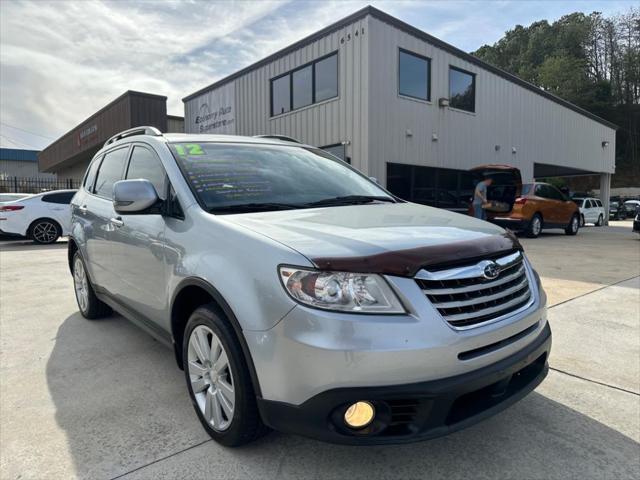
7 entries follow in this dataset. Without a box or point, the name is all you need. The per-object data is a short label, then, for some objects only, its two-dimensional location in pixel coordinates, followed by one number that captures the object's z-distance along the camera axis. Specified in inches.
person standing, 394.6
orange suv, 479.2
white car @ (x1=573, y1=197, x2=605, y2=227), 823.1
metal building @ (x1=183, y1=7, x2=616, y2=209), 459.5
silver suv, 66.6
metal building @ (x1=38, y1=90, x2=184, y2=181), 716.0
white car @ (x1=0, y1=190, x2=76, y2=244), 425.1
